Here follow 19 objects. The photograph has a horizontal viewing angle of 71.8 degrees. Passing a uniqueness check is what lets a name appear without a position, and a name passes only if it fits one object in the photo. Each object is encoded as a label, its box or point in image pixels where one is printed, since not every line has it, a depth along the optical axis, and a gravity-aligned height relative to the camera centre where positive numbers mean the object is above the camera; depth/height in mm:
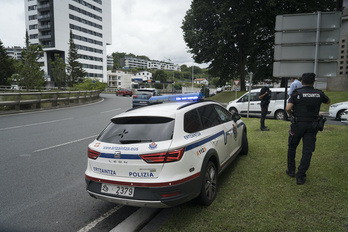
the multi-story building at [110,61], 171962 +21920
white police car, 2980 -877
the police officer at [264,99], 8727 -188
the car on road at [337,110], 11922 -745
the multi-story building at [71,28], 68250 +19247
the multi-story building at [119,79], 107000 +5757
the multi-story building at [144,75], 128950 +9742
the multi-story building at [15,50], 157525 +27526
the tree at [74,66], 60350 +6428
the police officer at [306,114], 3988 -325
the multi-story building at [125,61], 192375 +24684
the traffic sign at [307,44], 8000 +1745
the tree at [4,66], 49412 +5000
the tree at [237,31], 25844 +7293
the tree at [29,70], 25000 +2153
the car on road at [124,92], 44125 -41
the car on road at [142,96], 17130 -283
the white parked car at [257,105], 12672 -635
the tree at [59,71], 48062 +4039
